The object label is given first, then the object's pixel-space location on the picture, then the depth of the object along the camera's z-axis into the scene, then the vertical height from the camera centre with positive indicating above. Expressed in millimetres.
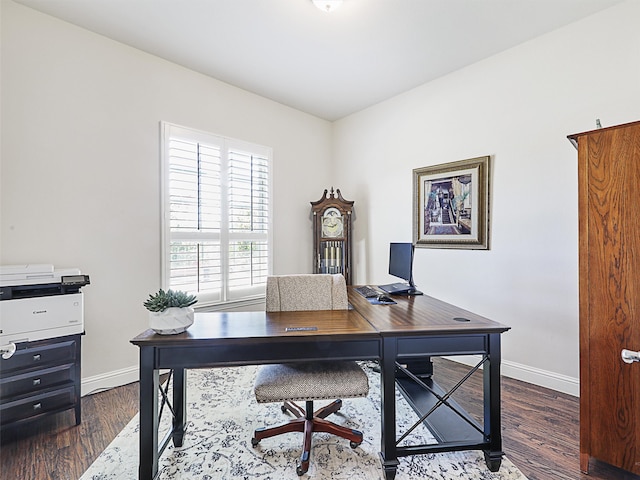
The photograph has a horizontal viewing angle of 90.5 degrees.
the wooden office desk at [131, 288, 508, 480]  1522 -540
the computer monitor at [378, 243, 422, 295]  2611 -229
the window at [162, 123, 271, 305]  3070 +282
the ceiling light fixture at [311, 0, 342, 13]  2182 +1651
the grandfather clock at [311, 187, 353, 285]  4031 +98
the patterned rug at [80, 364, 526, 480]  1671 -1222
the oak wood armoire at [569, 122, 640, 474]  1556 -258
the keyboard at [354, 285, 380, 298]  2562 -426
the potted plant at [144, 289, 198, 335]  1539 -351
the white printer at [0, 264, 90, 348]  1952 -393
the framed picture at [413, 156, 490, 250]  3045 +378
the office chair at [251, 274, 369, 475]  1671 -744
